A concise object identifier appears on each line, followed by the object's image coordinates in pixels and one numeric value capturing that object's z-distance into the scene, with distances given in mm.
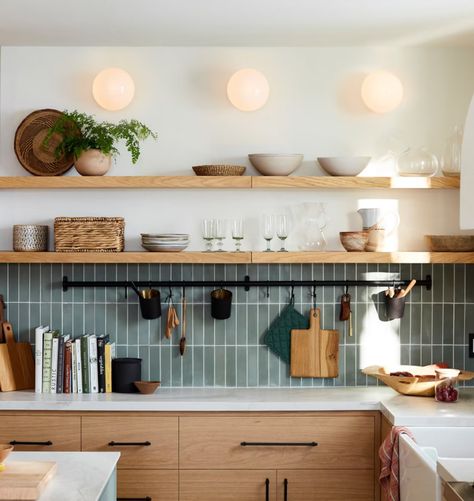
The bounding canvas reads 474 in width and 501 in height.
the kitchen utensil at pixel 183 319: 4230
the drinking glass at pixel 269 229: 4082
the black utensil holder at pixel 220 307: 4121
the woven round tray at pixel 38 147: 4156
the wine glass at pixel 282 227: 4070
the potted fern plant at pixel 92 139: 3975
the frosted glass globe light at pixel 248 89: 4008
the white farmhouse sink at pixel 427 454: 2727
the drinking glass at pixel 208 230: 4055
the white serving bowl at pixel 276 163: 4004
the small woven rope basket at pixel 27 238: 4035
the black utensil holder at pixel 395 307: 4117
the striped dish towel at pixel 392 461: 3293
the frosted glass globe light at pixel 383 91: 4031
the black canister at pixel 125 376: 4039
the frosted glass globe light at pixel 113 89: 4035
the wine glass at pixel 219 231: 4062
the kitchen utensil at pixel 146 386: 3979
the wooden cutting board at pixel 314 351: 4203
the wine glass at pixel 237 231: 4059
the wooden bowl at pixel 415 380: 3871
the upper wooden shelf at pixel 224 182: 3961
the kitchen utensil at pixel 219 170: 3990
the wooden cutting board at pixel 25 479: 2326
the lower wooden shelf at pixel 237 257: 3943
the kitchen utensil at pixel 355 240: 4000
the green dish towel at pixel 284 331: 4223
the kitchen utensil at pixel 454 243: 4016
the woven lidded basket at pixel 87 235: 4000
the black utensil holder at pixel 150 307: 4098
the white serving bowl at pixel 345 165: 4008
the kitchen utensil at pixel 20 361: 4094
